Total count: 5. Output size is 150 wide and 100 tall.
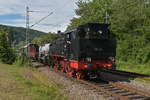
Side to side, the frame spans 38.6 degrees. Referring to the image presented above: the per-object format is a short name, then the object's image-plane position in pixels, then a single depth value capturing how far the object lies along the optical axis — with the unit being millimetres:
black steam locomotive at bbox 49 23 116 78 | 13602
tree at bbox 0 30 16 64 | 31547
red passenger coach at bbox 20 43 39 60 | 41206
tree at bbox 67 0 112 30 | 42281
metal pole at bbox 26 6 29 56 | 27255
